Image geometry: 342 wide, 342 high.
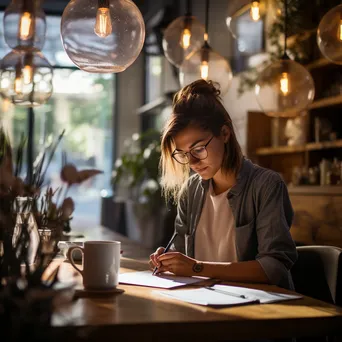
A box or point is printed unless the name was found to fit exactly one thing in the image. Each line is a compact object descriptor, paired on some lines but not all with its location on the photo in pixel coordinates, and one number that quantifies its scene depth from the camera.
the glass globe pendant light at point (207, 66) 2.69
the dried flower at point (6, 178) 0.88
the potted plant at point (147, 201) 6.57
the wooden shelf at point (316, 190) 3.75
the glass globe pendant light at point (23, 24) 2.56
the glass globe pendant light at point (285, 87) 2.65
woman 1.72
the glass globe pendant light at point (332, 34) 2.41
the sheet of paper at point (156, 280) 1.53
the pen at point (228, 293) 1.35
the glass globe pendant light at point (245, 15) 2.68
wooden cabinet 3.83
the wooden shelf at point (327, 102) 4.19
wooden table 1.06
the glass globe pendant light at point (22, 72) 2.76
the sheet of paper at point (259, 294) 1.34
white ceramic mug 1.41
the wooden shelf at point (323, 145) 4.19
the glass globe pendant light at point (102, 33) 1.69
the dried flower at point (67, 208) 0.96
